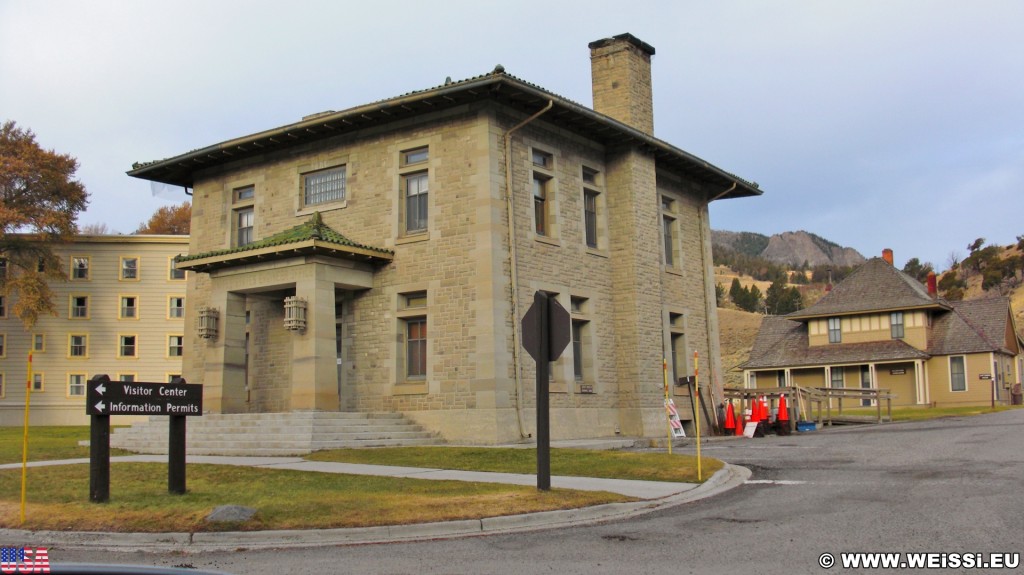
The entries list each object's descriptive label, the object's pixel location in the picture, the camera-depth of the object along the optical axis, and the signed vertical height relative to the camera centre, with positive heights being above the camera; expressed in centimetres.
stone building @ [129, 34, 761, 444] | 2302 +323
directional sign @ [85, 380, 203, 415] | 1160 -19
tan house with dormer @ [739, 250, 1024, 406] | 5091 +135
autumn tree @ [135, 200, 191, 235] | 6900 +1225
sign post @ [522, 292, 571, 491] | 1228 +47
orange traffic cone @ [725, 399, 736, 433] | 3016 -158
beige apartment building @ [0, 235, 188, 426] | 5212 +373
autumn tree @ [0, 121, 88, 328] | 4709 +903
